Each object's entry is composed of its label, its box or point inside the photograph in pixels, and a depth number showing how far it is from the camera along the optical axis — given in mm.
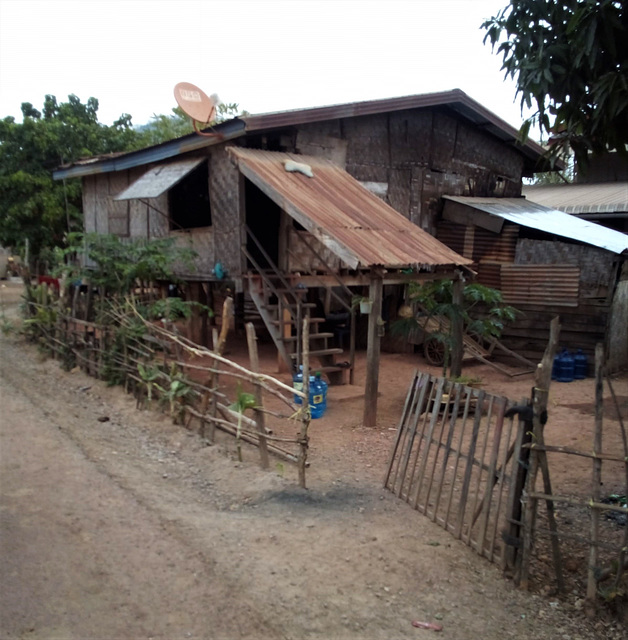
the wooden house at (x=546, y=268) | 10297
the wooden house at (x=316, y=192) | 7797
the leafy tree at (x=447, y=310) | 7809
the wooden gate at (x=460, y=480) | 3861
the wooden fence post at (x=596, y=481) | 3361
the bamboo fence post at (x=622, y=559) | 3311
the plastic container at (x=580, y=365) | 10391
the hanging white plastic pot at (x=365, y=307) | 7457
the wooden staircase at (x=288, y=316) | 8445
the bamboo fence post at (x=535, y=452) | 3520
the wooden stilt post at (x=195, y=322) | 11672
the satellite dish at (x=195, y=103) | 8625
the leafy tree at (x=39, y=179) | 16062
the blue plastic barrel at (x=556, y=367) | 10266
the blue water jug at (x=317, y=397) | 7578
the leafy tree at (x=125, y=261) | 8617
